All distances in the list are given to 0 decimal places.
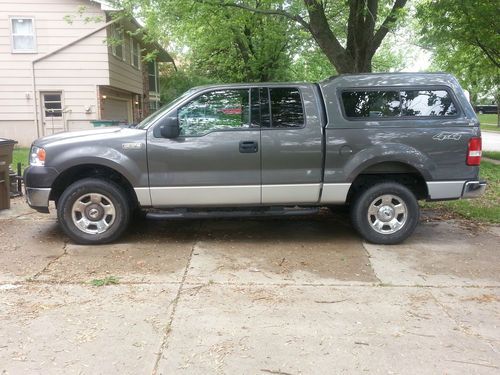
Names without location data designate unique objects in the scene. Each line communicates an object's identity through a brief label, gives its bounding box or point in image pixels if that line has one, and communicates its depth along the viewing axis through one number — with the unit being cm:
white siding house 1655
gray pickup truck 555
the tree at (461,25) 883
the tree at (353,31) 950
